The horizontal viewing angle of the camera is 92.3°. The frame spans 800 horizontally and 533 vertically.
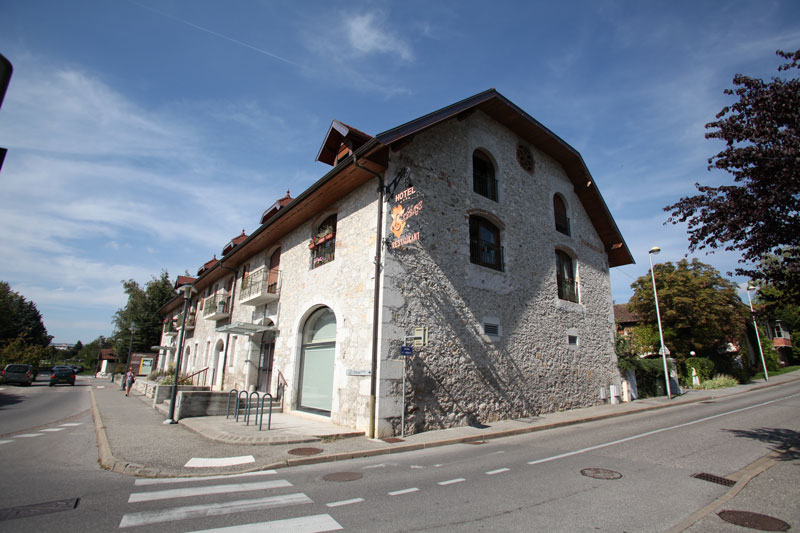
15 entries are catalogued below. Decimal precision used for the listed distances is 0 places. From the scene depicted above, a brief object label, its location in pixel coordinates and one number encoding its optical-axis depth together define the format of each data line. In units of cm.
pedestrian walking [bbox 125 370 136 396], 2130
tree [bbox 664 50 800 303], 630
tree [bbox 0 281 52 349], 3972
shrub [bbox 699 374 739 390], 2370
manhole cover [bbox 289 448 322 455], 730
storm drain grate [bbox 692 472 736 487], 535
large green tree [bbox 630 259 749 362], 2378
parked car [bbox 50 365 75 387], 2993
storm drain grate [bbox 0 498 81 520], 406
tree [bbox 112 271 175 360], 4409
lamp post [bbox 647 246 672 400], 1773
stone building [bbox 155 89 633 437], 980
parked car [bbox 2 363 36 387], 2562
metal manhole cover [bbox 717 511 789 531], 391
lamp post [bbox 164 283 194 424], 1095
